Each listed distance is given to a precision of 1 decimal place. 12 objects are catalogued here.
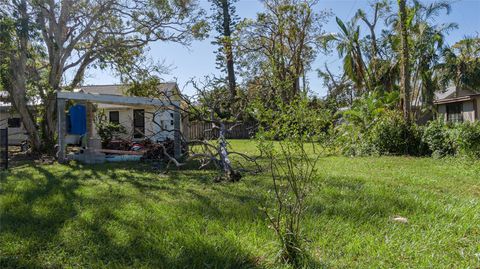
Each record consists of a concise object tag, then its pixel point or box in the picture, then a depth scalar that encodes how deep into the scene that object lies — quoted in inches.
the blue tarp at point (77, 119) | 493.8
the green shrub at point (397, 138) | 478.0
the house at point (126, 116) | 870.8
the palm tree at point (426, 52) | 798.2
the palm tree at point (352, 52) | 870.4
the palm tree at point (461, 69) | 871.1
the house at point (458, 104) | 886.3
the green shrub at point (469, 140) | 385.4
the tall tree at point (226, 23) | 1184.2
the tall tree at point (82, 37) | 508.7
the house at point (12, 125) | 868.8
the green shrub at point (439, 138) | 429.4
